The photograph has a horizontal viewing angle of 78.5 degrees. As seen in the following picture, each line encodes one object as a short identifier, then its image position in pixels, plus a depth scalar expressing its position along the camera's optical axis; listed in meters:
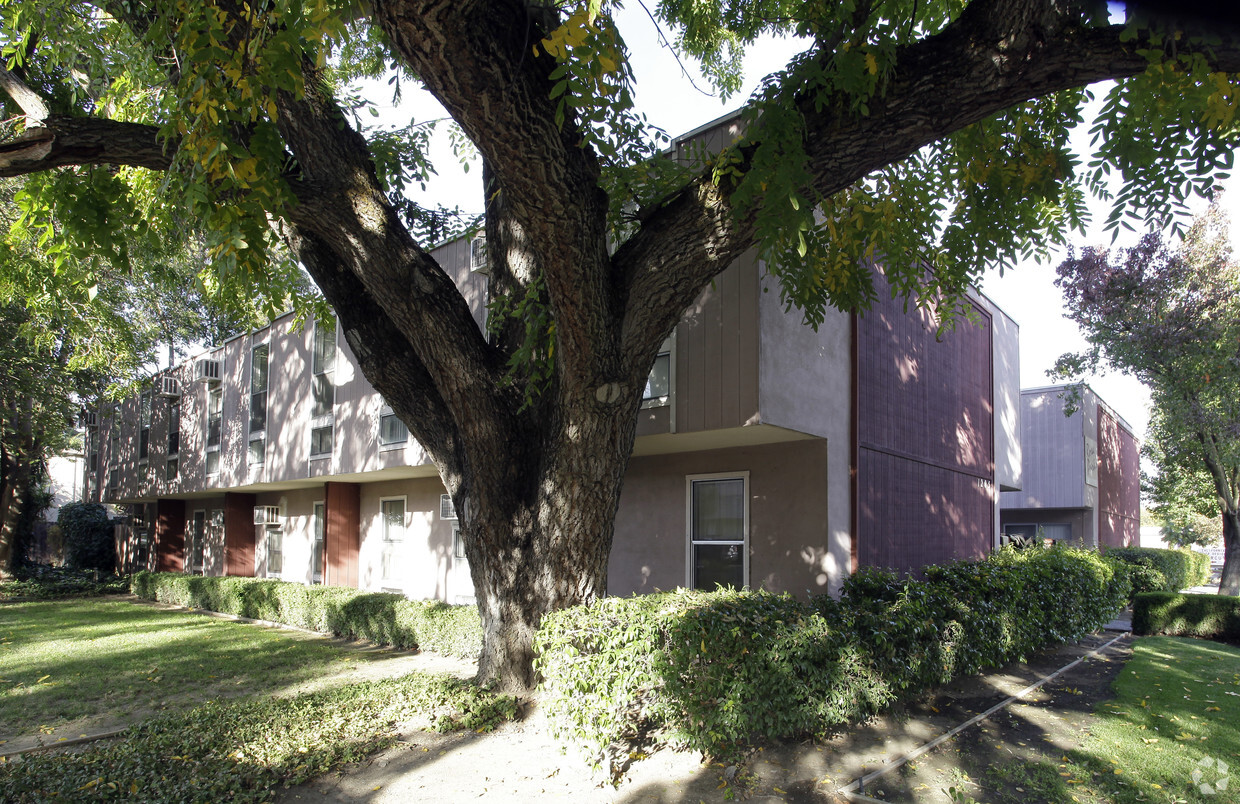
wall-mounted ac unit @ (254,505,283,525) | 19.89
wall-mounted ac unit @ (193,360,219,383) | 19.77
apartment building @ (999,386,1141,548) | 23.53
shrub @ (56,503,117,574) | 28.77
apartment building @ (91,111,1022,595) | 9.12
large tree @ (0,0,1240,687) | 4.75
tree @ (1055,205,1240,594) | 16.41
